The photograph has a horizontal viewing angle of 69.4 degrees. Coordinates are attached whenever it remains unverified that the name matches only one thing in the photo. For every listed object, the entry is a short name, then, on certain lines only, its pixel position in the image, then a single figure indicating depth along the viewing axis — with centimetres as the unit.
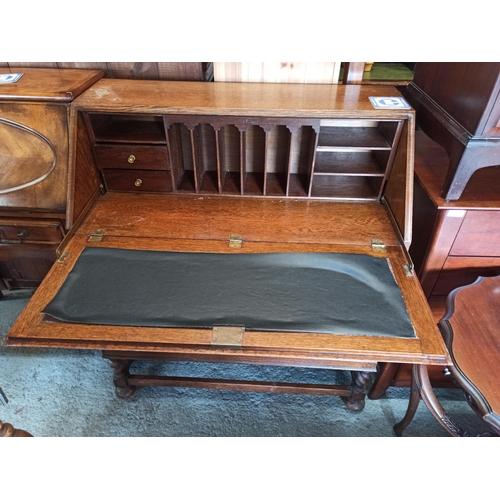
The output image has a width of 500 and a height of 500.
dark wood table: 109
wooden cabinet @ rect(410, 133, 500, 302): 133
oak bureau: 104
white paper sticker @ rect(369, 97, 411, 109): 131
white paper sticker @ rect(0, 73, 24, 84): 149
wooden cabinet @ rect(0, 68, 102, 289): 141
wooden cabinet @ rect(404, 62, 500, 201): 113
